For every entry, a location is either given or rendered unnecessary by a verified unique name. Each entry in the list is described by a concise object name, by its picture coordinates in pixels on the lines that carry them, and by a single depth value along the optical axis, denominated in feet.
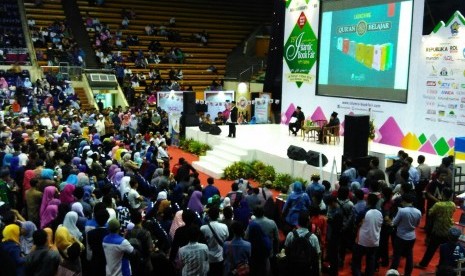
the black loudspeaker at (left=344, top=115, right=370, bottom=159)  37.09
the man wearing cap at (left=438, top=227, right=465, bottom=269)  18.65
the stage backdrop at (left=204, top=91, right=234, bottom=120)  73.72
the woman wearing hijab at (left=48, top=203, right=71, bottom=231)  21.28
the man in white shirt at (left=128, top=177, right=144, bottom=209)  23.12
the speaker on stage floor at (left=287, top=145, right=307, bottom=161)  40.17
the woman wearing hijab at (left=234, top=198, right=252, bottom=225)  22.91
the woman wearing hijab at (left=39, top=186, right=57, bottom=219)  22.95
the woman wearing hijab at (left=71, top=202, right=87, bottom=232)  20.53
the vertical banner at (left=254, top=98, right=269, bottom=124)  67.21
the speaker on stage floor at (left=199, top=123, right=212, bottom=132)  55.20
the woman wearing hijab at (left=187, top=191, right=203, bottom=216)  24.54
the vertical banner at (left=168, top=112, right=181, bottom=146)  58.54
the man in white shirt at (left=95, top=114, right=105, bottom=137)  53.72
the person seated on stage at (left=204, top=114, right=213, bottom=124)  59.72
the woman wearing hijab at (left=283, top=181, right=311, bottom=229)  23.68
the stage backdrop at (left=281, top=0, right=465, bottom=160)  41.11
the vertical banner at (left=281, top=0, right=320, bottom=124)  57.74
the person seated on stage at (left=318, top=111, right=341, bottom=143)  48.70
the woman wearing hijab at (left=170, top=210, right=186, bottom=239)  20.32
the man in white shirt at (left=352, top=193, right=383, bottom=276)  20.94
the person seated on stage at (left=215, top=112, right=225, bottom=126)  65.97
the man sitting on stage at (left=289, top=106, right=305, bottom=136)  54.03
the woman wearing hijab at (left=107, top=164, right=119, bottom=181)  29.19
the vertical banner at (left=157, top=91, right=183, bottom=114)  68.95
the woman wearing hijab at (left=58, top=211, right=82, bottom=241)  20.01
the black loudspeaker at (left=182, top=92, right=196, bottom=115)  60.23
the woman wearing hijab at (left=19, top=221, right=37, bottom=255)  19.74
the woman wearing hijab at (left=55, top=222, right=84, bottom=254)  18.29
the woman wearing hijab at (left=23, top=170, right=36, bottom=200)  26.81
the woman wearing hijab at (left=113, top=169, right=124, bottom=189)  27.58
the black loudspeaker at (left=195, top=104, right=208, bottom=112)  70.59
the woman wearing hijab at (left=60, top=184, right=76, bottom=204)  22.66
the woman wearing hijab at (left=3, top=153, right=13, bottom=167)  30.65
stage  39.74
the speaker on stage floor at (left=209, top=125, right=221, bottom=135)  53.97
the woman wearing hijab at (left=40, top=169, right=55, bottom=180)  24.80
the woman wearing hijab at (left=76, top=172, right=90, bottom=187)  24.70
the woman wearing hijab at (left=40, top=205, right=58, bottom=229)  21.70
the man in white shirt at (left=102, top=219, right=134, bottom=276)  17.42
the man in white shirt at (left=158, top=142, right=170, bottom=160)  40.27
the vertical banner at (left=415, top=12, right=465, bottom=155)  40.78
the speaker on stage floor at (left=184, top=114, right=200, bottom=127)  59.88
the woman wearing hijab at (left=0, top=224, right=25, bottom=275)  17.07
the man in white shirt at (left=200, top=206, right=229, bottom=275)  19.12
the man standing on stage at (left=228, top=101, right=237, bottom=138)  51.98
